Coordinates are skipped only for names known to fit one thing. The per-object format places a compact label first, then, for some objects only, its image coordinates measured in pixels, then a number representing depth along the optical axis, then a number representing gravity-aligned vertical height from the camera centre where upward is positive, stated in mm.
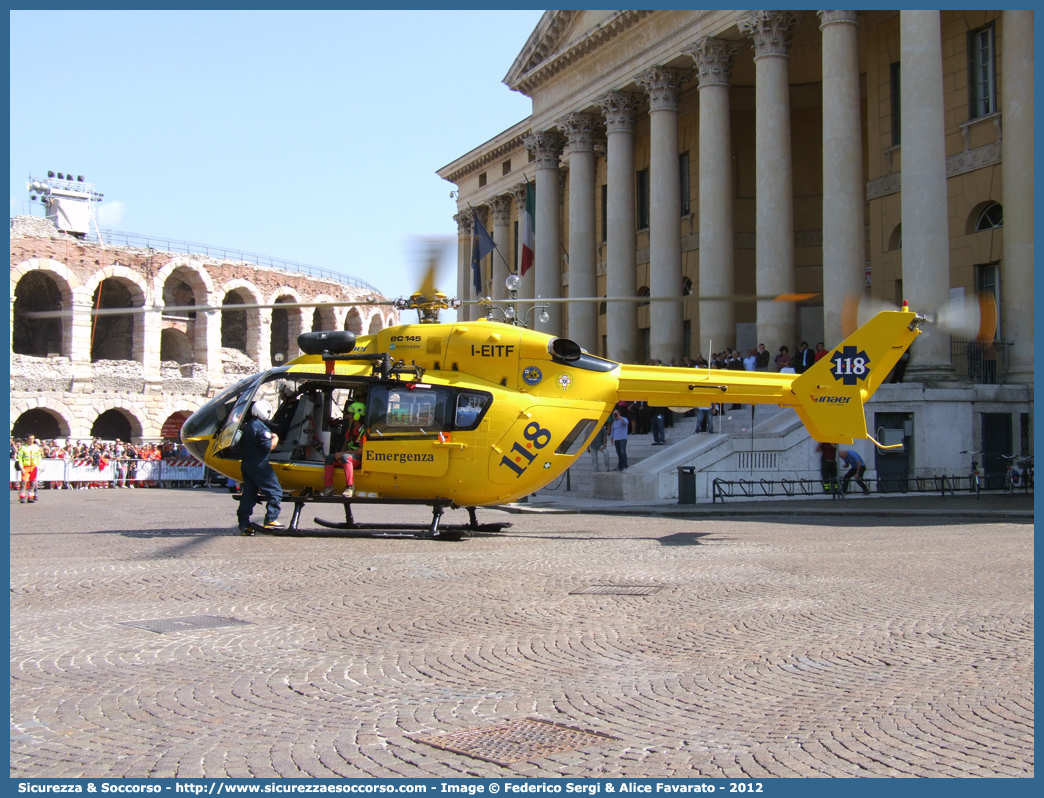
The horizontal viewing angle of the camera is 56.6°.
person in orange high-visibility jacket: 24389 -1352
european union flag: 34500 +5992
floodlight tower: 63719 +14354
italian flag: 39562 +7838
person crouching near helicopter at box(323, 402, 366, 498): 13805 -572
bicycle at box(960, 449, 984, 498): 21781 -1552
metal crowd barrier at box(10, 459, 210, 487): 36188 -2298
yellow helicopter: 13789 +206
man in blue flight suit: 13266 -775
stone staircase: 22703 -1124
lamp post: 15859 +1767
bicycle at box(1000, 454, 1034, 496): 22844 -1457
